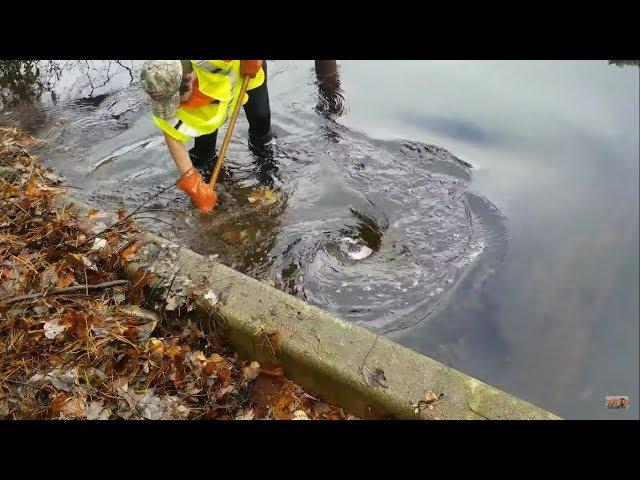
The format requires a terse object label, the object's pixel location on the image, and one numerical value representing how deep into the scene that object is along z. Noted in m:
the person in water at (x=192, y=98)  3.63
